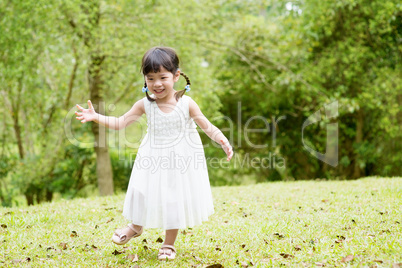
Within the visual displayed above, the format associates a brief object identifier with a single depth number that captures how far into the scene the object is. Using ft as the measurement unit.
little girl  11.37
